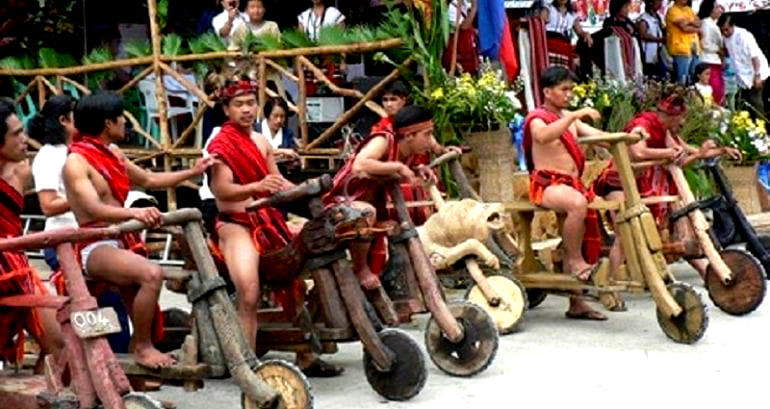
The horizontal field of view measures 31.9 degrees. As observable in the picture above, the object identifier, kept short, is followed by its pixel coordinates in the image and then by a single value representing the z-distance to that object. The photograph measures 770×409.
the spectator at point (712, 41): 14.77
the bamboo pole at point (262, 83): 10.78
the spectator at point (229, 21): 11.29
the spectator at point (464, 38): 10.70
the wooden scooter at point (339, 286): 6.19
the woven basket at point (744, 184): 11.60
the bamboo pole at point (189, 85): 10.79
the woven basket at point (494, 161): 10.16
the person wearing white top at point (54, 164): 6.42
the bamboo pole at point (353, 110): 10.20
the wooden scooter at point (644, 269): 7.61
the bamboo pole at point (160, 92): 11.19
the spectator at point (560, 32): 12.51
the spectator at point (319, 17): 11.44
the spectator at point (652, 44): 14.09
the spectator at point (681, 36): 14.07
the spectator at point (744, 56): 15.33
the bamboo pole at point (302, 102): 10.64
